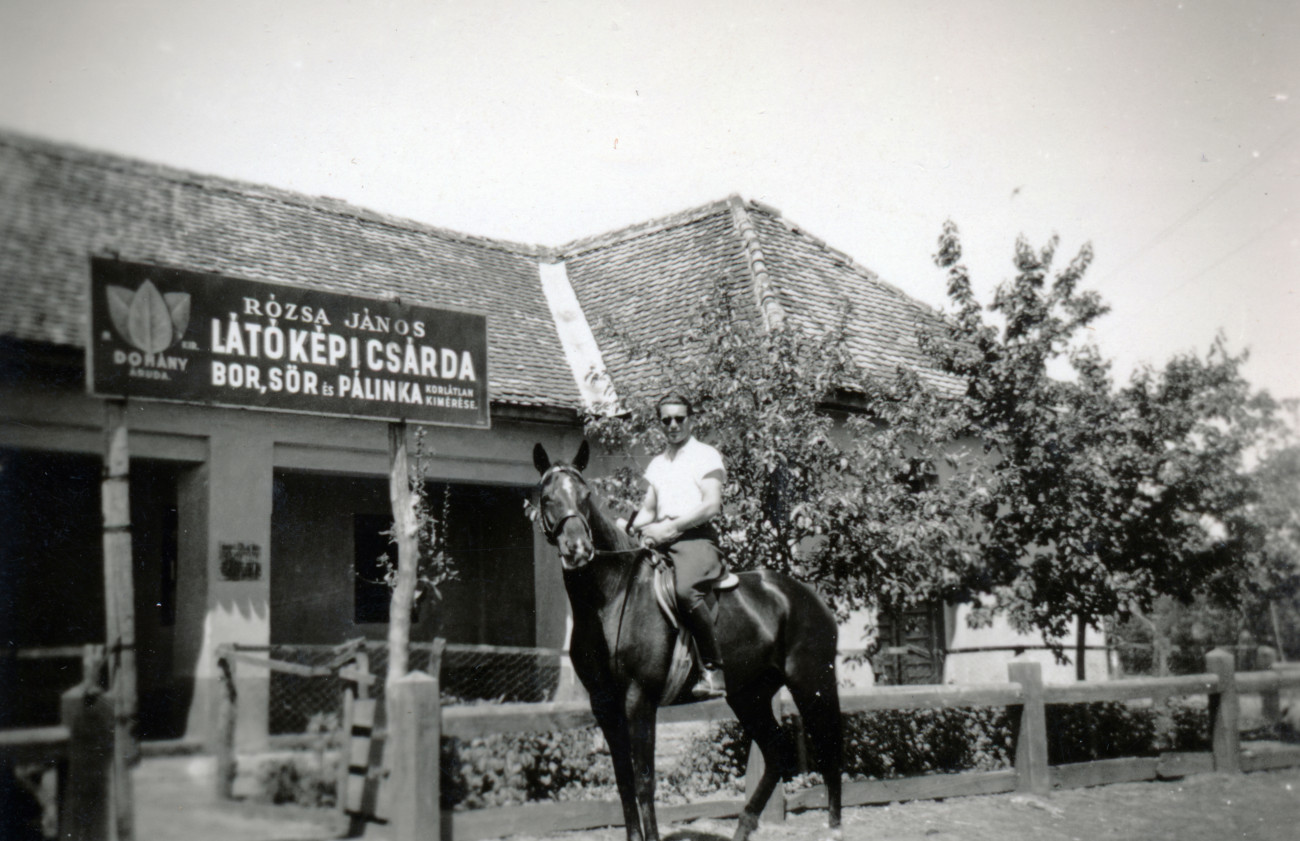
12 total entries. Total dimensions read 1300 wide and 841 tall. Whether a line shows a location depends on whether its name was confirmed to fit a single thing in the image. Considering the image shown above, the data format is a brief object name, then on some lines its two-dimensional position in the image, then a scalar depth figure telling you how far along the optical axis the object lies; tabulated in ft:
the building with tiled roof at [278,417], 28.37
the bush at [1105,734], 34.65
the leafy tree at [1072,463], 34.47
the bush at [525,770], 23.44
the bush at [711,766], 27.61
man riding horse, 21.13
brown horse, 19.81
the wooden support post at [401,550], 25.57
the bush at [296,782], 23.79
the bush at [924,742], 30.35
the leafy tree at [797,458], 28.76
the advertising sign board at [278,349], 18.89
